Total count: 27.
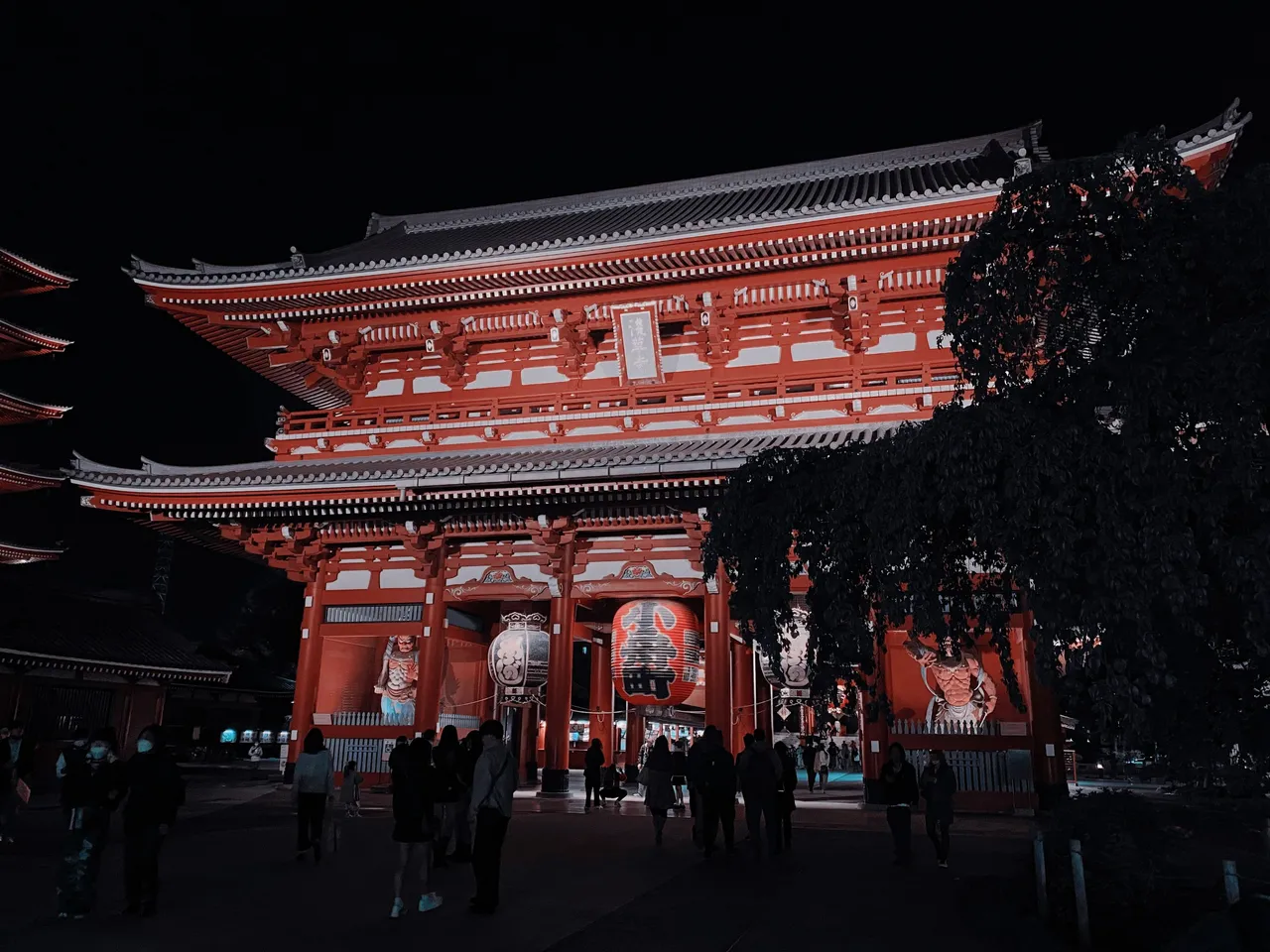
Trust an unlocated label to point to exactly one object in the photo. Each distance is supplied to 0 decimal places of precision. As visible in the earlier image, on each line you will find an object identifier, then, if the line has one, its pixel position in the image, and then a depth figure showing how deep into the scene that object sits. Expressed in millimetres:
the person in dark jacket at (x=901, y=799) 9805
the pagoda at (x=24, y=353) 25078
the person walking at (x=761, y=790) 10539
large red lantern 15742
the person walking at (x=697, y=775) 11133
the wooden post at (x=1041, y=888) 7094
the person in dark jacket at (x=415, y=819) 7199
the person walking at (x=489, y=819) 7156
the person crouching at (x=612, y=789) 16844
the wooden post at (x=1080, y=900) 6266
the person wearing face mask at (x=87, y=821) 6945
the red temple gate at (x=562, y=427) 15750
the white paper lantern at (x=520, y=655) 17297
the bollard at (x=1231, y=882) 5414
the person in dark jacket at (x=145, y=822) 6957
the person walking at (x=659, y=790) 11688
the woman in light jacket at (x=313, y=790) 9719
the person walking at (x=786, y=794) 11109
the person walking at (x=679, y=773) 14652
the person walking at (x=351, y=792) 14242
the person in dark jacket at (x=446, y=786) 8041
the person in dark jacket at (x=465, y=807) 9602
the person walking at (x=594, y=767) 15719
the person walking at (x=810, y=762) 22859
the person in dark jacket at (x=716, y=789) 10688
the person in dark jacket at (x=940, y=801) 9789
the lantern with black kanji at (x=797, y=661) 15664
